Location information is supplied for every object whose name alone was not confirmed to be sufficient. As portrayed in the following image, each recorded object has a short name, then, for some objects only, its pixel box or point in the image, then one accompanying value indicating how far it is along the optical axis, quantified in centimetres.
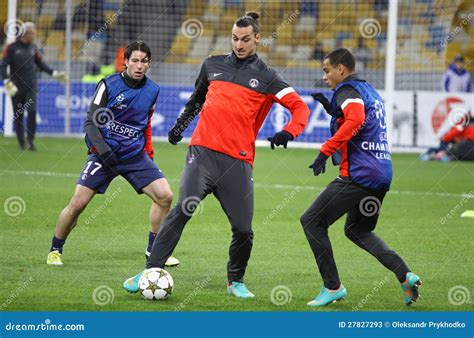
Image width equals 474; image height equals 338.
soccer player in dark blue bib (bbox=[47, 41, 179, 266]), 1884
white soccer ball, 1625
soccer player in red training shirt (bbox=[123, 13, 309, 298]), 1648
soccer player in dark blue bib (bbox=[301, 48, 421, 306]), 1625
